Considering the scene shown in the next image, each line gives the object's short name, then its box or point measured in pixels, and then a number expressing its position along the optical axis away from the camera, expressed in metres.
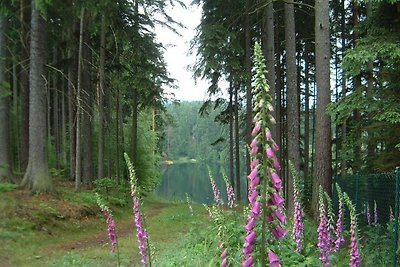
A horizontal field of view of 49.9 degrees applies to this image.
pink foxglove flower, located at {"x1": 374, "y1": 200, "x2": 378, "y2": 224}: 8.63
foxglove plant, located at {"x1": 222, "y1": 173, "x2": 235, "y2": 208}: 6.38
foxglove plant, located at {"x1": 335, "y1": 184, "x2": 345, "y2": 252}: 5.04
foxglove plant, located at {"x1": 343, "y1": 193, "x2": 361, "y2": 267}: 4.14
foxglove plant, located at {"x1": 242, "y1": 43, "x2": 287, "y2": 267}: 2.38
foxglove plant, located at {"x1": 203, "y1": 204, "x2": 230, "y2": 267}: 3.01
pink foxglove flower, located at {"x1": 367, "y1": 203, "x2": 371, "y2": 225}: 9.07
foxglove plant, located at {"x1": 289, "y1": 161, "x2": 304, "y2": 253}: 4.79
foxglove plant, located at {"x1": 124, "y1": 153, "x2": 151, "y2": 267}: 3.70
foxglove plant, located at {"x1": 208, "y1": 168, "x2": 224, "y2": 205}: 6.72
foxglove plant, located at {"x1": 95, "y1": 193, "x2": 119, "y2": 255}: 4.76
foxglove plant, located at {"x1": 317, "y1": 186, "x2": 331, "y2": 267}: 4.51
